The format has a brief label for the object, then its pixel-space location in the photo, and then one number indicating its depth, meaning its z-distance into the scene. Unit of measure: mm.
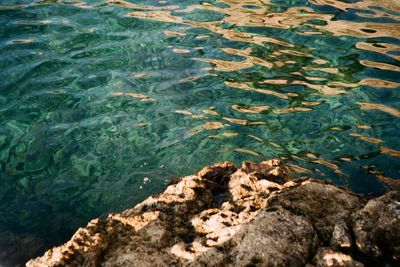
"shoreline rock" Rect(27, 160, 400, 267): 2551
